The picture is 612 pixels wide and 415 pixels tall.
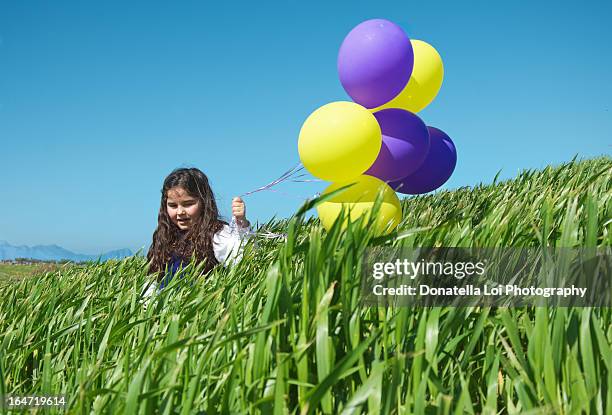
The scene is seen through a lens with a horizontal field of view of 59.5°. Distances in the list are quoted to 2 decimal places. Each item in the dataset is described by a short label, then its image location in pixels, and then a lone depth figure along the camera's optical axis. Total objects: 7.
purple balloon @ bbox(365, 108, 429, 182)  2.90
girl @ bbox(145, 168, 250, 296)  3.55
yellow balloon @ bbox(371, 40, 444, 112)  3.30
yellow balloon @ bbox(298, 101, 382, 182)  2.64
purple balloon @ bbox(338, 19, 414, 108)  2.80
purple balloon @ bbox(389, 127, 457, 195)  3.36
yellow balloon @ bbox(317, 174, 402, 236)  2.84
